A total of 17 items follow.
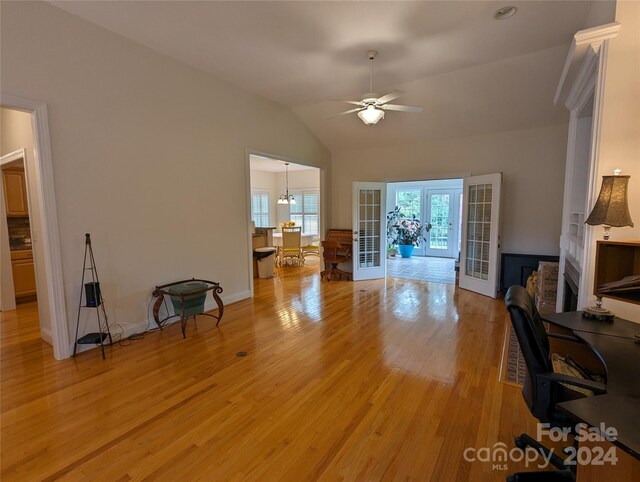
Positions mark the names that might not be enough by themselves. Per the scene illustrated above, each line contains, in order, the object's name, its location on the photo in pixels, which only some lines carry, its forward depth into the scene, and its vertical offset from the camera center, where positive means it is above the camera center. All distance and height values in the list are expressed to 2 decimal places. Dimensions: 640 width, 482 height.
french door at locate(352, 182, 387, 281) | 6.25 -0.36
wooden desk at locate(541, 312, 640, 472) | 1.00 -0.73
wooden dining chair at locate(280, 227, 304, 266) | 7.45 -0.73
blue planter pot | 9.28 -1.15
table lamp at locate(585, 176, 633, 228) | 1.98 +0.04
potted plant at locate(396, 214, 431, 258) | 9.27 -0.67
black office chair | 1.45 -0.83
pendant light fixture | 9.54 +0.53
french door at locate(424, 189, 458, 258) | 9.29 -0.31
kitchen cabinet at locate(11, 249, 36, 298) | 4.68 -0.89
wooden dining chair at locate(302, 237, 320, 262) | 8.42 -0.97
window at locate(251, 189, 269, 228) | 10.66 +0.20
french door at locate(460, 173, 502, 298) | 4.98 -0.39
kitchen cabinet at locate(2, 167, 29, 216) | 4.49 +0.37
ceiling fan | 3.40 +1.21
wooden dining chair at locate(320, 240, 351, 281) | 6.29 -0.94
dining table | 8.19 -0.74
